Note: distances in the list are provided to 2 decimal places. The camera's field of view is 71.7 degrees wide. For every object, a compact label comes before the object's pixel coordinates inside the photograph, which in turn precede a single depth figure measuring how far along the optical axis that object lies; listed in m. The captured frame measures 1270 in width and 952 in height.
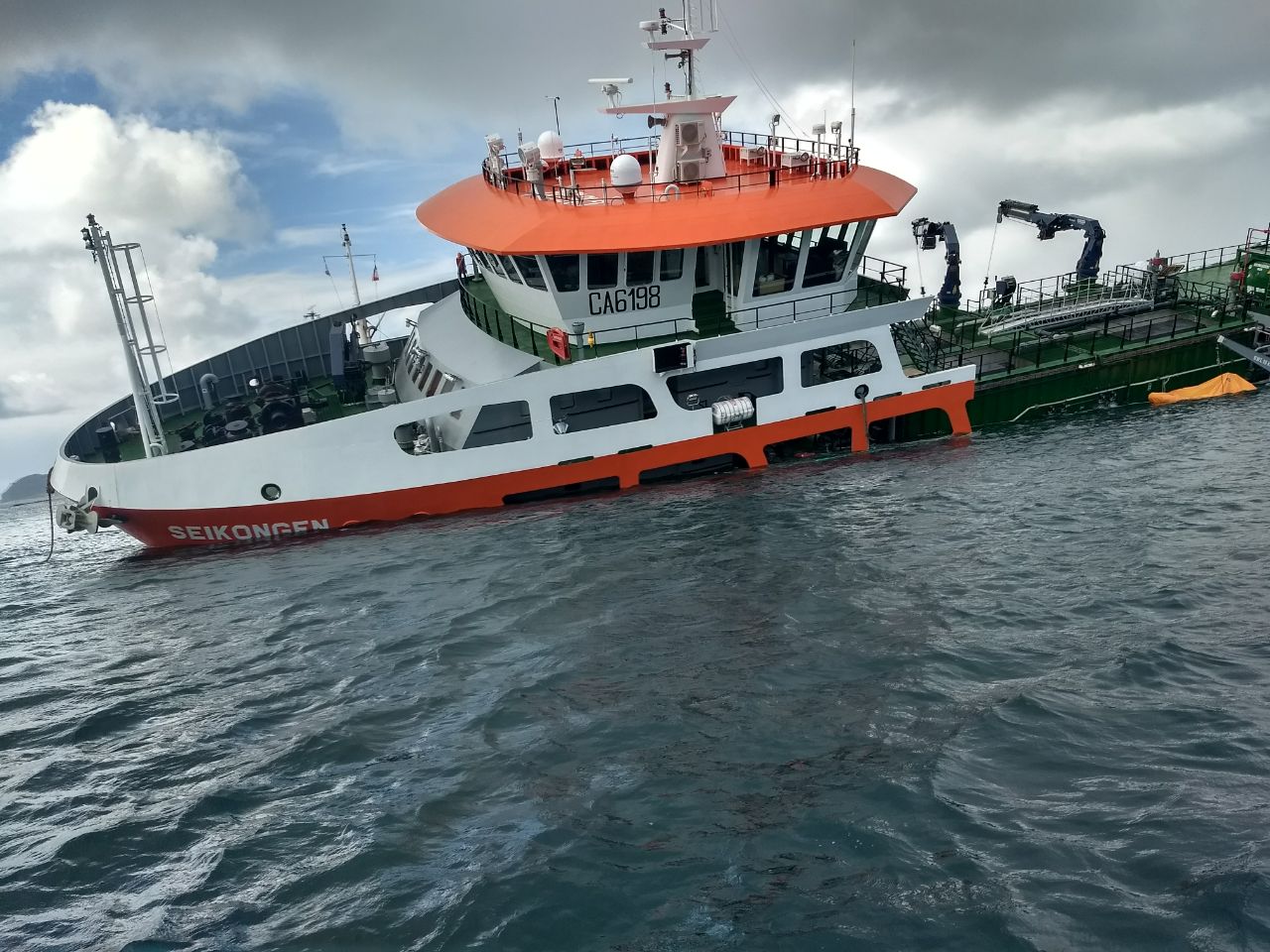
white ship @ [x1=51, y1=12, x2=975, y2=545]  16.75
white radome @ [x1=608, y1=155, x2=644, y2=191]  18.33
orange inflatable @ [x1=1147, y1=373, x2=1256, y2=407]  21.00
